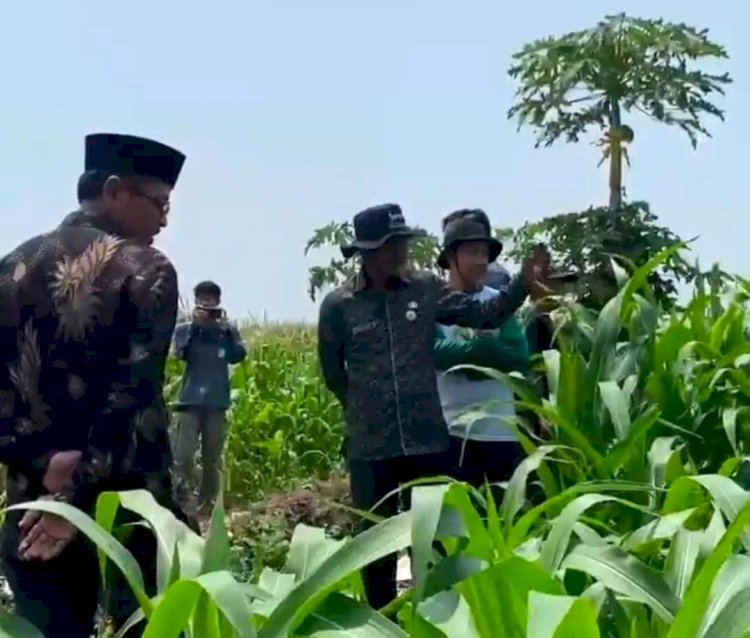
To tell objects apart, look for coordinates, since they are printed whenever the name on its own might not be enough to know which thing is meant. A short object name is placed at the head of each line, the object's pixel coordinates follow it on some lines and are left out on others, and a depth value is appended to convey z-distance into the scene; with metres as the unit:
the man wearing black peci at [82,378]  2.76
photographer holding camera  7.77
